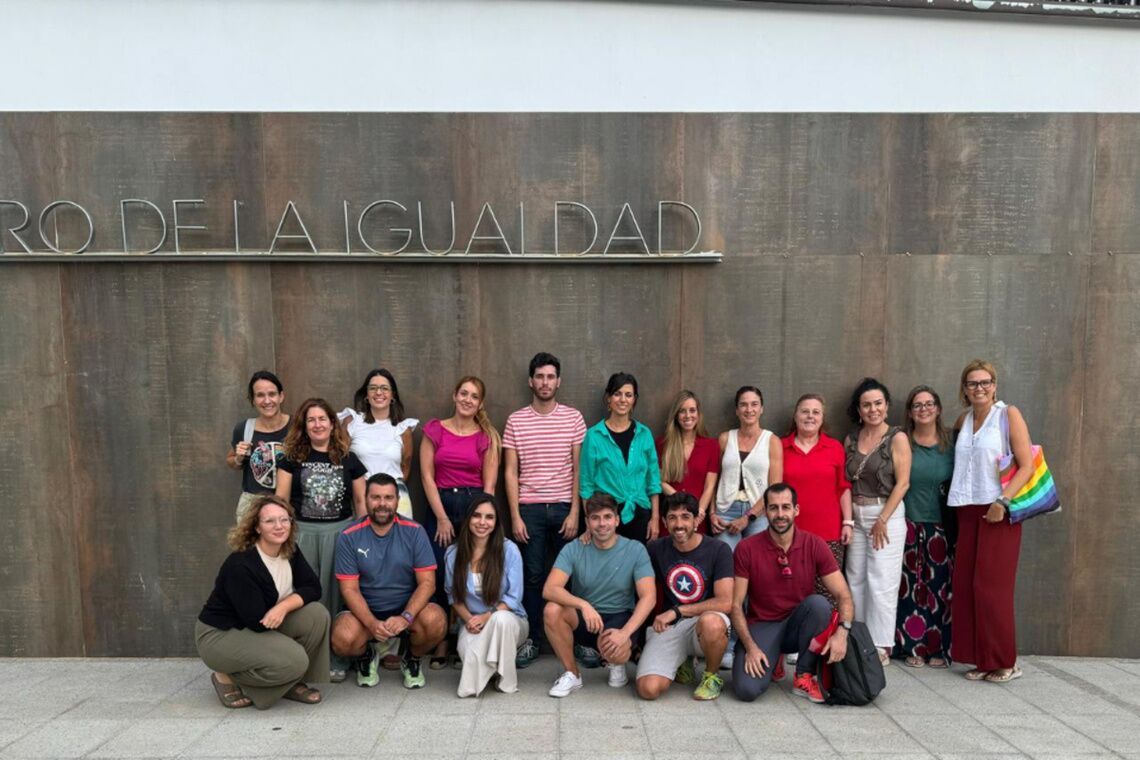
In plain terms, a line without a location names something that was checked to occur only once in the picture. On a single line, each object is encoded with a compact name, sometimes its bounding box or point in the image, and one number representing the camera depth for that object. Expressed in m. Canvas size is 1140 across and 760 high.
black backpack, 4.24
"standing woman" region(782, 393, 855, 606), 4.87
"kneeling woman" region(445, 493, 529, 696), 4.39
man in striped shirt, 4.99
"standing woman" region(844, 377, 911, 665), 4.88
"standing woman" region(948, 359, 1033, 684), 4.70
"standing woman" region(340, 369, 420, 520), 4.93
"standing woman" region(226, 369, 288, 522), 4.84
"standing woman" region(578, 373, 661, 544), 4.86
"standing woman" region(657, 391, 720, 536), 5.00
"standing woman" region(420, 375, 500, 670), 4.93
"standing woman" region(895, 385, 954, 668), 4.97
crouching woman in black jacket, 4.14
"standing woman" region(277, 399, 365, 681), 4.71
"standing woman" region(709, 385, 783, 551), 4.90
